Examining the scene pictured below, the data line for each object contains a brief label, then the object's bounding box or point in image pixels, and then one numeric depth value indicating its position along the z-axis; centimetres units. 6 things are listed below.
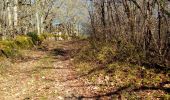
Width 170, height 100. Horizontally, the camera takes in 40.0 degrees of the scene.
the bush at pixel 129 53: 951
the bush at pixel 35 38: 2032
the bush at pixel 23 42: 1640
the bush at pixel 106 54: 1068
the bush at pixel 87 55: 1172
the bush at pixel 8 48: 1306
